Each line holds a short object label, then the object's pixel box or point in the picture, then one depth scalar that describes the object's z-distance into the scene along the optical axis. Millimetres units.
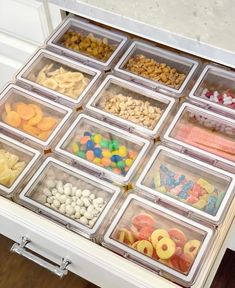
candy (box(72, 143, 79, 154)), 990
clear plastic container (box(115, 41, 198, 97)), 1067
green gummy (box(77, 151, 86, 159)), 978
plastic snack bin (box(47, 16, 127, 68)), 1130
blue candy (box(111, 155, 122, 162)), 979
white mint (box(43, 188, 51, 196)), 933
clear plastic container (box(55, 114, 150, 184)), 946
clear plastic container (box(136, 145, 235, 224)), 887
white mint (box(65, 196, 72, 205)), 928
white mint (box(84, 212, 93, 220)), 894
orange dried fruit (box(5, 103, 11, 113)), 1048
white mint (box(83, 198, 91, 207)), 924
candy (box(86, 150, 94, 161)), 978
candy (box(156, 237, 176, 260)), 856
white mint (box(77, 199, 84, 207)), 926
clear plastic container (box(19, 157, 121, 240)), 883
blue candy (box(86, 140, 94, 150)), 1004
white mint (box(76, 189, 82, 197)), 947
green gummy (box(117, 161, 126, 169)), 964
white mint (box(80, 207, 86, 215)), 908
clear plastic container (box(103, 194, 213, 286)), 824
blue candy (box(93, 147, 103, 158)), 987
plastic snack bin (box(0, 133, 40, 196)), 929
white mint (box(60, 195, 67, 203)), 931
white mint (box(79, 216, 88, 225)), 887
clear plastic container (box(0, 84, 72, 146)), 1018
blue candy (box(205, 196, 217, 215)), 890
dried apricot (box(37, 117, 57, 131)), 1032
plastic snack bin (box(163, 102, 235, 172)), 956
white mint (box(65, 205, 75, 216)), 908
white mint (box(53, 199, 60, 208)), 921
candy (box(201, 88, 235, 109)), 1055
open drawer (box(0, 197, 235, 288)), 803
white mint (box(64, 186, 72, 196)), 947
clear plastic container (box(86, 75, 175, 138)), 1007
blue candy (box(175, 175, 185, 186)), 952
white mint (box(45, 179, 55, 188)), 948
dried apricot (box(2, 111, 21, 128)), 1035
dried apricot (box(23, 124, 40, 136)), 1022
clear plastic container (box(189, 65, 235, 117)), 1033
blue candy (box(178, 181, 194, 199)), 923
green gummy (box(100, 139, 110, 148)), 1010
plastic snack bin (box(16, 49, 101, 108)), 1065
